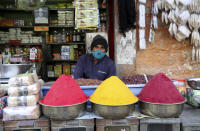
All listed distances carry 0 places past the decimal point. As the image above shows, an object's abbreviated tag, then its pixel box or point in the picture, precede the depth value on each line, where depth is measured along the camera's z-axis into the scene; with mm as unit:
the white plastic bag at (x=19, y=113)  1163
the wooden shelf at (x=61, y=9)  4082
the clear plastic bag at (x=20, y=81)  1195
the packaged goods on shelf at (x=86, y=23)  2790
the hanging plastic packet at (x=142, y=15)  2465
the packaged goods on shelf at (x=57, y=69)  4234
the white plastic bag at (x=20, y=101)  1184
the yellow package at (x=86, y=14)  2806
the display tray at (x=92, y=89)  1457
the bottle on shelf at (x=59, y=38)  4220
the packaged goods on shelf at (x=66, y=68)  4234
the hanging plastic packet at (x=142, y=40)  2488
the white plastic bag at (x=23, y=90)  1187
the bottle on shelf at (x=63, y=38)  4208
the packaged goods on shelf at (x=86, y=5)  2820
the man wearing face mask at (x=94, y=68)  2369
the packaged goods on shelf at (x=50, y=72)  4273
